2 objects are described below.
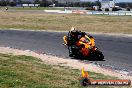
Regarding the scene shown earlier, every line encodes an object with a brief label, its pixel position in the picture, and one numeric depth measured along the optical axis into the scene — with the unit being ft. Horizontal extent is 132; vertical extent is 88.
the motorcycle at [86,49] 56.75
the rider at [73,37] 58.49
